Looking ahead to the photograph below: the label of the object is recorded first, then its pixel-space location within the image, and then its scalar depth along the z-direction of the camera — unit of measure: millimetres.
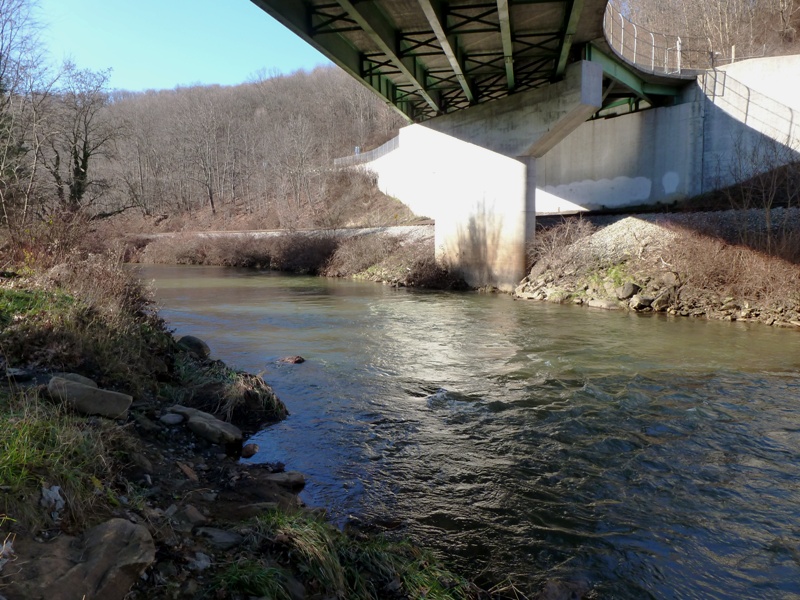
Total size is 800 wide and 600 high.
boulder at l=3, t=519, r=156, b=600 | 2760
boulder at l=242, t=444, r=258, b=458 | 6613
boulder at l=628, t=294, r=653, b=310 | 17719
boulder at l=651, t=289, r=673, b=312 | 17531
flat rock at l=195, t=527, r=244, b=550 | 3873
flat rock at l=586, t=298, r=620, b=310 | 18312
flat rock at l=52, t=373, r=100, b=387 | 5957
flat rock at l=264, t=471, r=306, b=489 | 5676
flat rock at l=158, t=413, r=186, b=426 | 6508
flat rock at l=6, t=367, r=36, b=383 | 5902
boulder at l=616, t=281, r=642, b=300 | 18297
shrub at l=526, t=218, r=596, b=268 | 21406
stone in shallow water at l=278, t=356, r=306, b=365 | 11180
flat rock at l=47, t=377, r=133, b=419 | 5387
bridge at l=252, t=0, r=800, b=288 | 15273
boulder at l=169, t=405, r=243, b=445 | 6531
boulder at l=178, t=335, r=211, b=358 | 9984
